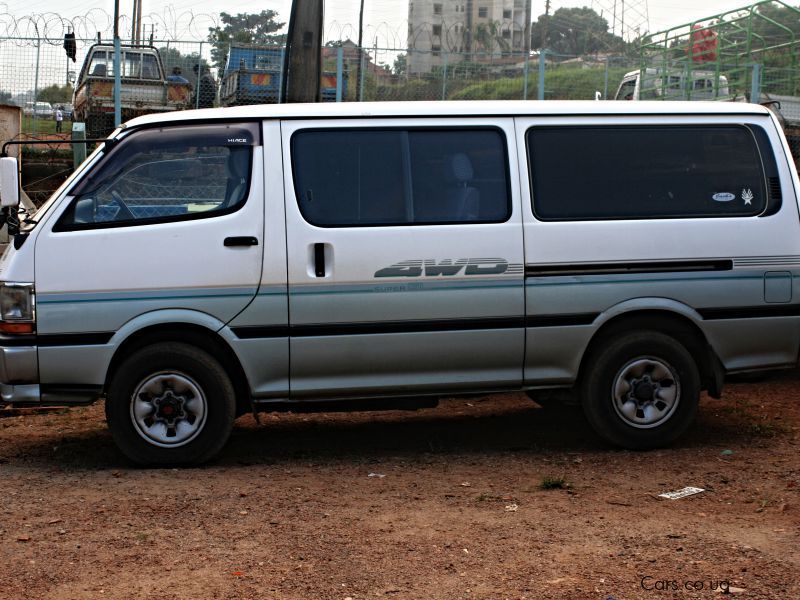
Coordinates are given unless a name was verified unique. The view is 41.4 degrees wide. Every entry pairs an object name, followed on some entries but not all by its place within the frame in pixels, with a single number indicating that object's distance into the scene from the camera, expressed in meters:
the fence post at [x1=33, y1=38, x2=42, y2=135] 13.90
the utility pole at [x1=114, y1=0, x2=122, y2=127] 12.88
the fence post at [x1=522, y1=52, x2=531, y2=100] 15.24
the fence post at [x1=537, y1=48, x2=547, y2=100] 14.00
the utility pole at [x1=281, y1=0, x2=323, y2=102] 9.64
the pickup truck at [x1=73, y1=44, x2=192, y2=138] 15.85
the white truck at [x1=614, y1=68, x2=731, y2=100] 17.98
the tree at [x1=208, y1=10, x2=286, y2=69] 14.78
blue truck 16.27
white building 15.05
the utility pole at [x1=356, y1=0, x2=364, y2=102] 14.30
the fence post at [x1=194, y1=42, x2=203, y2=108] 15.22
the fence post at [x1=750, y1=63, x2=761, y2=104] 15.80
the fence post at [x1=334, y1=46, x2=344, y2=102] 13.39
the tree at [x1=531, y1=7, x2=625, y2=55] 40.81
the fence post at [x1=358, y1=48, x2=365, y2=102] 14.86
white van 6.07
